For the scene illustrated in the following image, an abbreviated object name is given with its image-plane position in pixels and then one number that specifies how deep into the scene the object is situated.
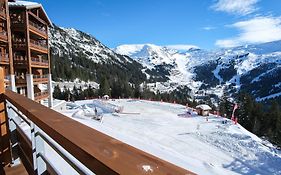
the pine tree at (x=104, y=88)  56.10
